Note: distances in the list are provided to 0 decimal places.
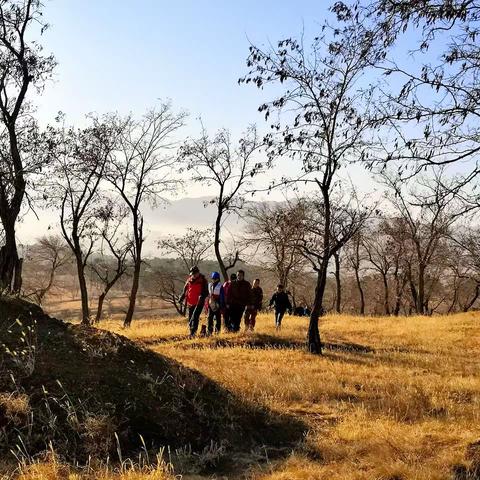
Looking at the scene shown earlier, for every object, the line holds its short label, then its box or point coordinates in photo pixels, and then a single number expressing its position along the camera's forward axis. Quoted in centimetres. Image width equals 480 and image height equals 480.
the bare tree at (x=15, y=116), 1502
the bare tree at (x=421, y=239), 3447
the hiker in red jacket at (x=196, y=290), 1421
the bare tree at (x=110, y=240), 3052
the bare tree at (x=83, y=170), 2566
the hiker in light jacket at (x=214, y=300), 1528
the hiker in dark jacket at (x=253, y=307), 1575
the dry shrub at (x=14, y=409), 504
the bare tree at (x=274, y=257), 3650
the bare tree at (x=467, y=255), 3734
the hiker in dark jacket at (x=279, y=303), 1744
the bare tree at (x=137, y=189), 2636
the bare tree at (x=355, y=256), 4329
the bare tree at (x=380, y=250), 4203
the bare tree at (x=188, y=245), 5038
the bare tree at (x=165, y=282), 5228
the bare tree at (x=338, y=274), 3850
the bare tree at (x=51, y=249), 4553
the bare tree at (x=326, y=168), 1249
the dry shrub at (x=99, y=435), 497
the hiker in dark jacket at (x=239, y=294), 1502
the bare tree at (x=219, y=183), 2869
